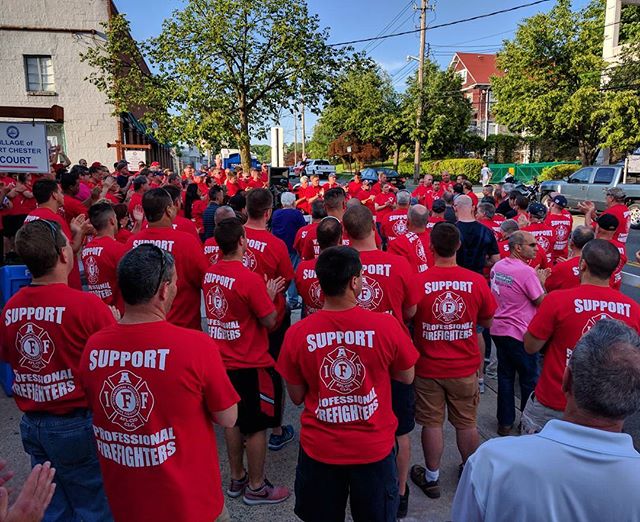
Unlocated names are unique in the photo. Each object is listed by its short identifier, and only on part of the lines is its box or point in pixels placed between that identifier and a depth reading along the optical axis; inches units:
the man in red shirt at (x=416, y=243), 205.3
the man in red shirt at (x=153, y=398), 83.6
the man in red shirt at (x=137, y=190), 296.2
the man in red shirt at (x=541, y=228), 249.6
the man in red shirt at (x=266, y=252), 161.0
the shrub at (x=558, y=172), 1190.9
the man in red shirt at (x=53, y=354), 103.2
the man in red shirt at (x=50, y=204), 197.8
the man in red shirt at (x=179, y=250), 153.6
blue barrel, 184.5
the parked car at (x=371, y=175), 1089.9
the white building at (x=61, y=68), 770.8
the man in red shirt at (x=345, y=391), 96.8
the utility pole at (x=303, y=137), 2336.4
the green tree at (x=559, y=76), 1136.2
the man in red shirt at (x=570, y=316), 122.3
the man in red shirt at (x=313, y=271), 150.6
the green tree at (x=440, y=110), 1489.9
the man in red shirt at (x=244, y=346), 133.0
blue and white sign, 239.9
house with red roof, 2348.7
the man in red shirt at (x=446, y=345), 139.1
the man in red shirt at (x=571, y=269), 179.6
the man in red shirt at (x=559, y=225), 262.4
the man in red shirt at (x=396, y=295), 133.3
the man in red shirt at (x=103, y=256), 167.2
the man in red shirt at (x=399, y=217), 294.7
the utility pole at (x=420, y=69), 1210.0
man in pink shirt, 172.1
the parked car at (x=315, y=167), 1334.0
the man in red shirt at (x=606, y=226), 205.9
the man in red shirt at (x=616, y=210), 268.7
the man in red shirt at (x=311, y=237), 213.3
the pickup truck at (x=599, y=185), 664.4
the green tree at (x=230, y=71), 474.9
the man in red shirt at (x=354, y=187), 465.2
